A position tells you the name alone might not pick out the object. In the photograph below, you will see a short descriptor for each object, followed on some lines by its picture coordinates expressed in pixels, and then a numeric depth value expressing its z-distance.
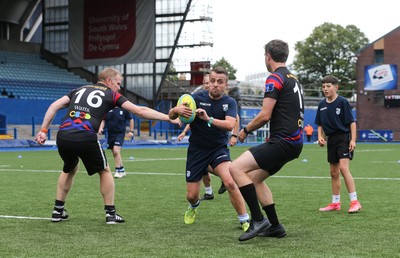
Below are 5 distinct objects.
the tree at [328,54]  96.31
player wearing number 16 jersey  7.73
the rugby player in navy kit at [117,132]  15.38
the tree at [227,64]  110.88
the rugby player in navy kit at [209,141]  7.76
